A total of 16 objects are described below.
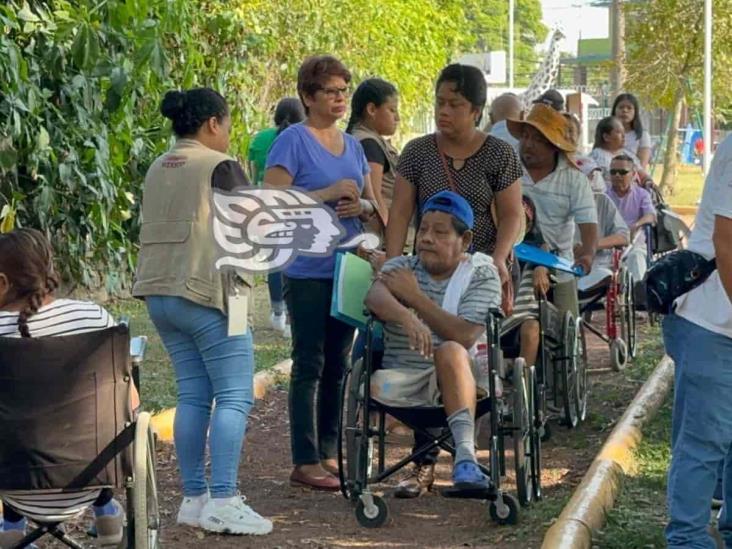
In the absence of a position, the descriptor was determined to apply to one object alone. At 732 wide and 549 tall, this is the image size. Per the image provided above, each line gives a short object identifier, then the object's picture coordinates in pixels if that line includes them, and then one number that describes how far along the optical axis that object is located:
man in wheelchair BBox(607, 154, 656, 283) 12.93
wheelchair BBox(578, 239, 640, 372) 11.02
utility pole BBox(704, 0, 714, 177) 27.64
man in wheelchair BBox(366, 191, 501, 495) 6.43
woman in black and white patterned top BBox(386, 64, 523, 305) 7.09
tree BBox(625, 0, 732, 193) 32.69
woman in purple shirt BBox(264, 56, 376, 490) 7.11
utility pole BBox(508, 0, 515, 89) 41.53
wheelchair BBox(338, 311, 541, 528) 6.44
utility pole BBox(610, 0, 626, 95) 34.94
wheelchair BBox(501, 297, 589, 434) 8.20
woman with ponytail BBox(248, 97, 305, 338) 11.57
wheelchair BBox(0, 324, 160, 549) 5.01
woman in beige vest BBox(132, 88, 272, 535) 6.25
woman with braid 5.16
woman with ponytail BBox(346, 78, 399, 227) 8.01
